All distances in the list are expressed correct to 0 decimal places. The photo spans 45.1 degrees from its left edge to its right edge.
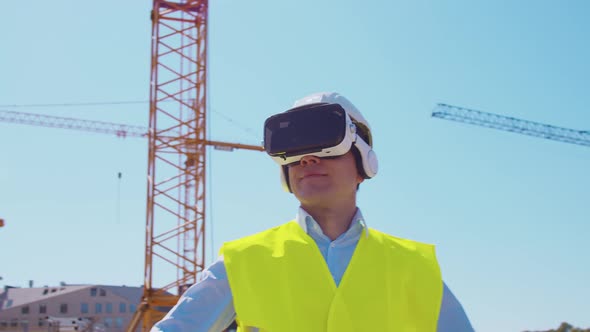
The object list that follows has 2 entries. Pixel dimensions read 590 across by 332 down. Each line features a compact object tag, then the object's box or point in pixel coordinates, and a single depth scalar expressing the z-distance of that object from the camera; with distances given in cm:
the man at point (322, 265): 215
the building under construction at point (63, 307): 5781
